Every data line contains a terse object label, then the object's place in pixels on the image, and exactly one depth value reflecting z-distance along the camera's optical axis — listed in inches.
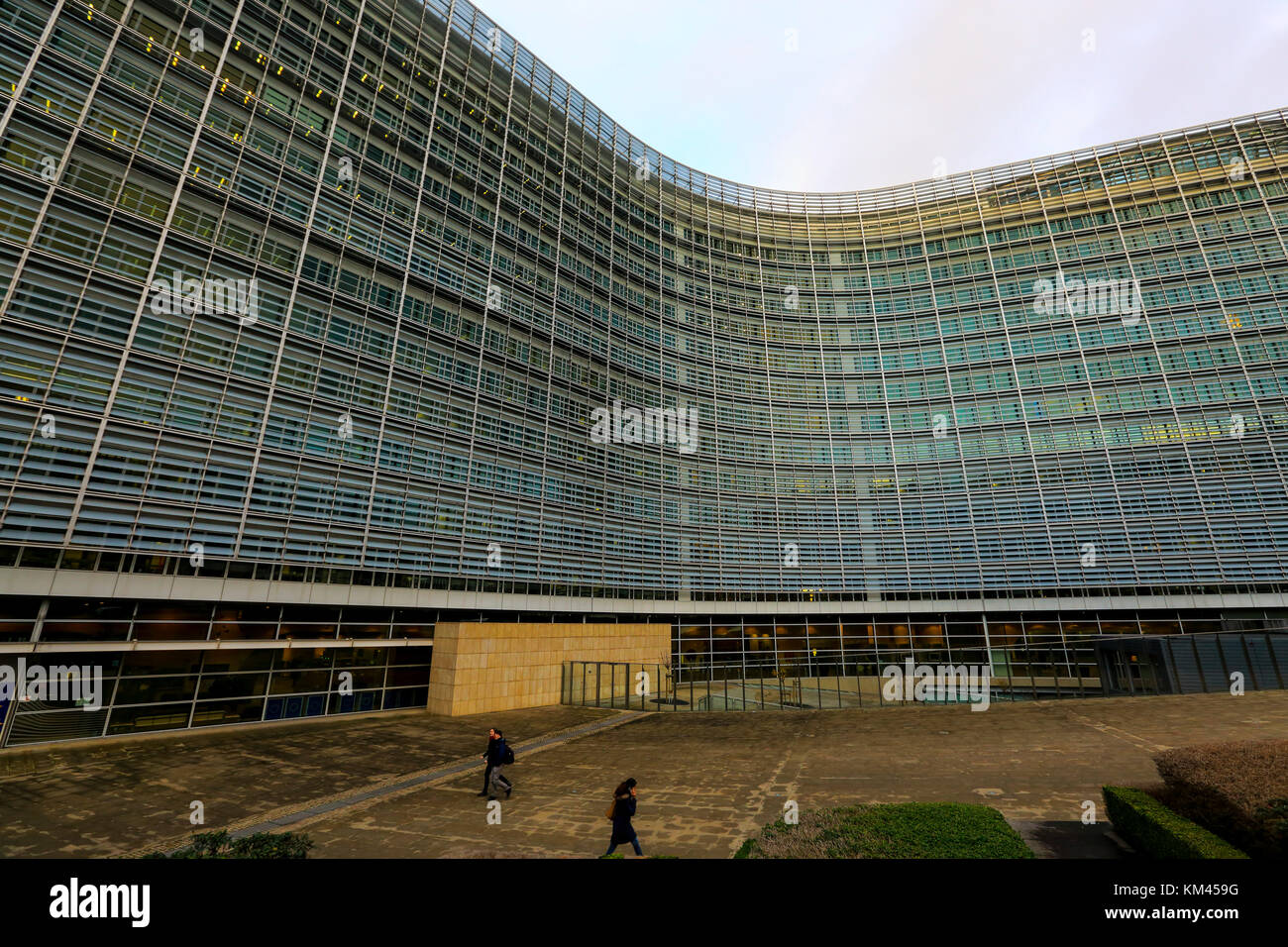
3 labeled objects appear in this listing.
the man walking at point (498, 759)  450.3
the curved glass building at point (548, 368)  705.0
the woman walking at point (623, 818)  321.1
